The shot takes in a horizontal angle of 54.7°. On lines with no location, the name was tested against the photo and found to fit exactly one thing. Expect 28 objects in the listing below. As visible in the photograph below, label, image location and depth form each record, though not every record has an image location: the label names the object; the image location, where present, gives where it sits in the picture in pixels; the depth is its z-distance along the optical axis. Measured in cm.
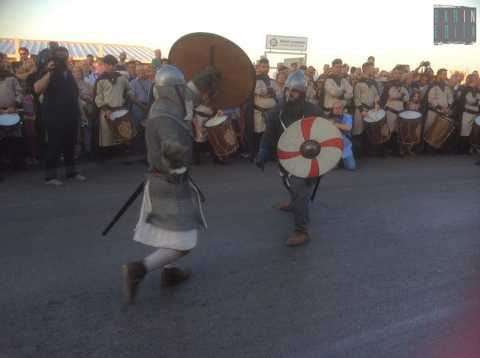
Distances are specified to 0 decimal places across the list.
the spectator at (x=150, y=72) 848
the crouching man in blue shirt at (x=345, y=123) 779
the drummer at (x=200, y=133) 741
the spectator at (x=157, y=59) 985
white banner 1216
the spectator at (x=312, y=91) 902
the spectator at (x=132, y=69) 888
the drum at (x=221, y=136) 724
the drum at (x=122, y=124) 705
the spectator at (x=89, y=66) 909
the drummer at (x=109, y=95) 723
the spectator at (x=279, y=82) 861
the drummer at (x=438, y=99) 972
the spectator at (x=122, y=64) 867
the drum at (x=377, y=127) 891
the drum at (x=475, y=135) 1017
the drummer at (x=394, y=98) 939
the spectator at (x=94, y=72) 802
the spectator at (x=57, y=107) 601
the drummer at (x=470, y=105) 1012
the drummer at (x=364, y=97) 911
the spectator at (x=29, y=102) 721
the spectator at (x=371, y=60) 952
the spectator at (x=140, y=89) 811
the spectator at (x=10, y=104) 651
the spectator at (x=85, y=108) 791
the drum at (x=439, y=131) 931
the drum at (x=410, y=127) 913
